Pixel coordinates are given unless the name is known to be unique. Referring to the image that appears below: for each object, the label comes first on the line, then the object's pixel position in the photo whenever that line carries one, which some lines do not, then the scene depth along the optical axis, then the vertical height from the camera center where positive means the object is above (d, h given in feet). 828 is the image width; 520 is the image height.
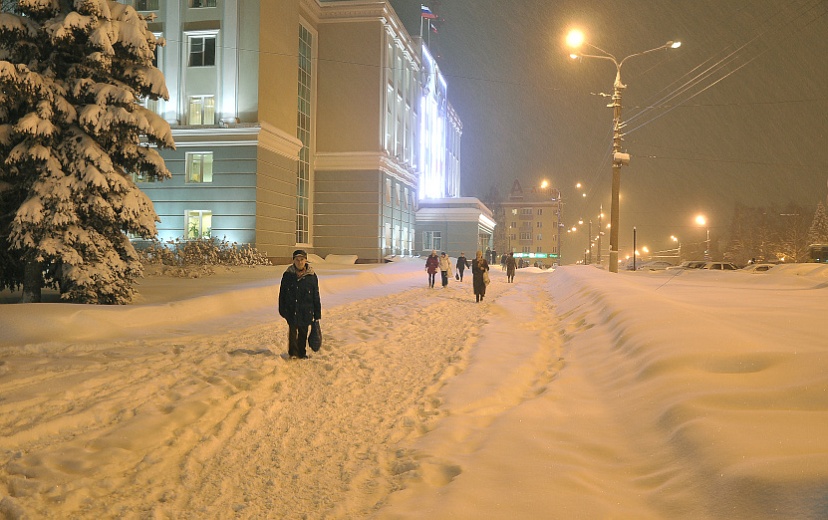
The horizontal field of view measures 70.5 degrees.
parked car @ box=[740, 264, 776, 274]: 145.83 -3.07
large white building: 106.73 +26.67
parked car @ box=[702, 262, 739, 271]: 148.66 -2.73
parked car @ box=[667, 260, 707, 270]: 159.57 -2.60
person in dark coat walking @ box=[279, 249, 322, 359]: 31.24 -2.87
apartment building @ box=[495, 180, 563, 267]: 495.00 +25.13
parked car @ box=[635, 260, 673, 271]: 165.47 -3.34
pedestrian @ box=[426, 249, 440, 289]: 88.22 -2.25
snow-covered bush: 79.92 -1.55
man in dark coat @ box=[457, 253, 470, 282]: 104.89 -2.14
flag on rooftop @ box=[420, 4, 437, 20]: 211.82 +86.35
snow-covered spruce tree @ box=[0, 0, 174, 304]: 42.42 +7.63
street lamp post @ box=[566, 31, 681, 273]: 81.87 +13.89
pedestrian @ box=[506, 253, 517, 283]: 115.00 -2.96
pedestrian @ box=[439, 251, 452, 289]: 86.53 -2.11
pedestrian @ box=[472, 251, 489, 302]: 66.23 -2.62
